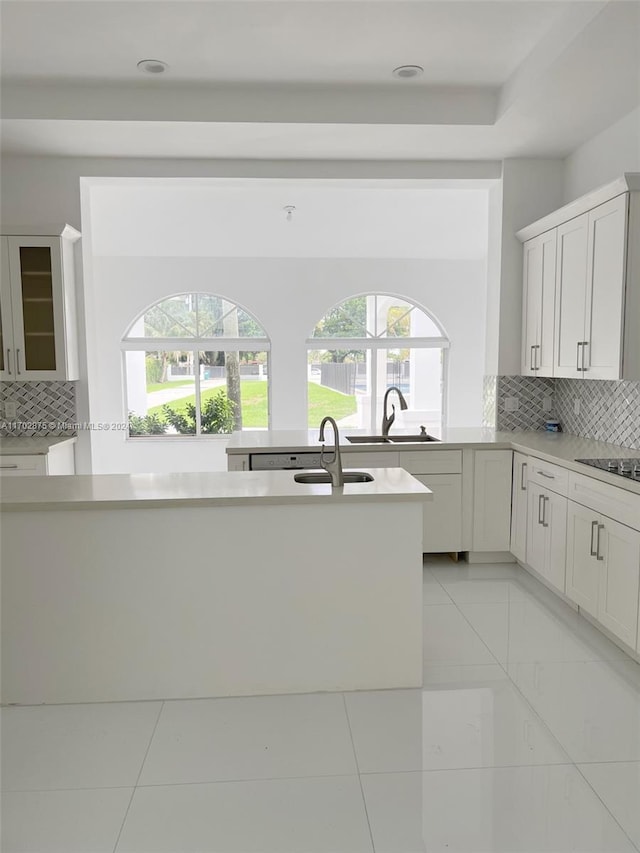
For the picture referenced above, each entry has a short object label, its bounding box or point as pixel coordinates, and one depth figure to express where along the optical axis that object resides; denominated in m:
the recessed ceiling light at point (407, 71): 3.40
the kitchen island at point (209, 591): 2.47
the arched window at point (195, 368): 7.75
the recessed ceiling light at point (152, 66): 3.32
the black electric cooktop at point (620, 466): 2.95
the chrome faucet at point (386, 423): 4.35
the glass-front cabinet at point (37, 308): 4.12
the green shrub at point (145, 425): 7.92
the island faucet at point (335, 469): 2.62
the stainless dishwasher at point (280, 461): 3.93
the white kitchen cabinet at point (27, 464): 3.88
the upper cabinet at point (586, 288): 3.14
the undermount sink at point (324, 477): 2.94
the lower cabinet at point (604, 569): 2.74
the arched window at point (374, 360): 7.95
